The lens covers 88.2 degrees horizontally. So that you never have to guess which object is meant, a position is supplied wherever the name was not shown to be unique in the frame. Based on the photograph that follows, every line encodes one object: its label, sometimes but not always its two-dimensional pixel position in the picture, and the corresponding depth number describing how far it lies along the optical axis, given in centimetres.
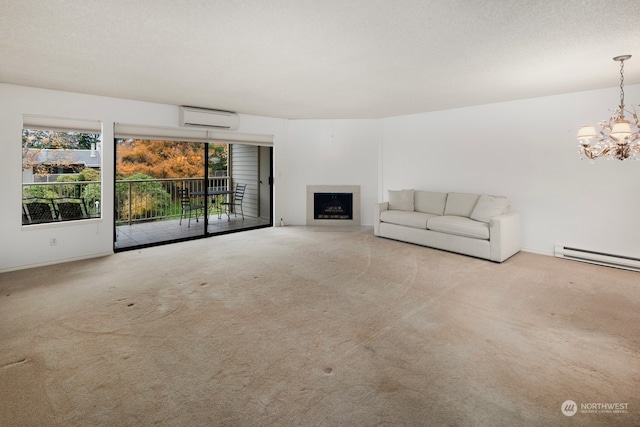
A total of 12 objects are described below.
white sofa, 495
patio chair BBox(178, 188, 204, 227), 799
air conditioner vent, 578
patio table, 889
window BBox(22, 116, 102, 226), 459
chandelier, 346
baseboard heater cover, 450
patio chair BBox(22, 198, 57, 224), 457
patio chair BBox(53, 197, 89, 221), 490
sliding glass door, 718
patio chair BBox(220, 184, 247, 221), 891
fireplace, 768
